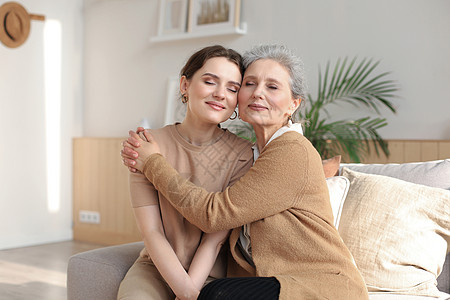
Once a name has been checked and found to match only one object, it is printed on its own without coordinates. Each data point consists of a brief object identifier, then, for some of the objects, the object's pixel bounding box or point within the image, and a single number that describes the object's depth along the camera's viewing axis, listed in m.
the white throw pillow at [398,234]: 1.85
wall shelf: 4.31
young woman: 1.69
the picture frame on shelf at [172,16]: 4.66
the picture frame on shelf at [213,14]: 4.34
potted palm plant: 3.44
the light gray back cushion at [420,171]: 2.08
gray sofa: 1.85
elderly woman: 1.48
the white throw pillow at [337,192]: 1.92
